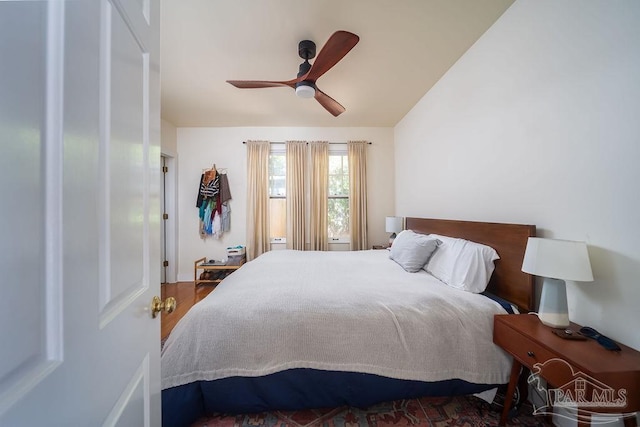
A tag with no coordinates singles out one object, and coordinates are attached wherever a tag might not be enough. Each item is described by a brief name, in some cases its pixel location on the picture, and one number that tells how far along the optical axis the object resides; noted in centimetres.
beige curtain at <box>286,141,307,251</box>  374
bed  126
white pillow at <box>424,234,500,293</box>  161
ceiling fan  157
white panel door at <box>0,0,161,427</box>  29
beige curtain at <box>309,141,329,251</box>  377
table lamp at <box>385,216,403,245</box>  334
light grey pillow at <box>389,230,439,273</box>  207
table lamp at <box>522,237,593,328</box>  108
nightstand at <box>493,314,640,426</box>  87
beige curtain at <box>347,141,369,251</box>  378
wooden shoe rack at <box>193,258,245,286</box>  341
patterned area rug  134
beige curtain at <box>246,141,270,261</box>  374
